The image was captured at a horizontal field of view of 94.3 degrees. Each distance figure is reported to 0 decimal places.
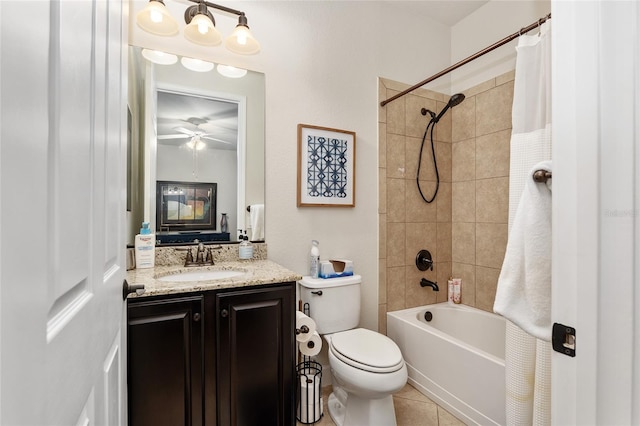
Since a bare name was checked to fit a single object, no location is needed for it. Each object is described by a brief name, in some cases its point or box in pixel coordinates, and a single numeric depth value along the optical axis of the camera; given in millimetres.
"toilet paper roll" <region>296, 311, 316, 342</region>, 1673
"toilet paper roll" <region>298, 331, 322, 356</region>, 1702
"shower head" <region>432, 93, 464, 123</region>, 2270
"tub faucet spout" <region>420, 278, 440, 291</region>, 2399
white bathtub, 1630
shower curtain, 1197
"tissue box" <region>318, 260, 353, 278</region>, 1976
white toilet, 1480
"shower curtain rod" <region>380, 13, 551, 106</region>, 1446
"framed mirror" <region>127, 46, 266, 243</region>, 1626
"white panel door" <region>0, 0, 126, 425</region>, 275
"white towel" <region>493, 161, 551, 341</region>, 753
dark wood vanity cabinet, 1174
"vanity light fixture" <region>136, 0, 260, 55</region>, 1493
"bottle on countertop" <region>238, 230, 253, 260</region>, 1810
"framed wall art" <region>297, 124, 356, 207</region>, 2027
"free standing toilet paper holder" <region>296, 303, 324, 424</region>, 1726
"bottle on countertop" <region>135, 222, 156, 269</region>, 1561
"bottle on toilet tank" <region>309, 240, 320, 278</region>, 1951
